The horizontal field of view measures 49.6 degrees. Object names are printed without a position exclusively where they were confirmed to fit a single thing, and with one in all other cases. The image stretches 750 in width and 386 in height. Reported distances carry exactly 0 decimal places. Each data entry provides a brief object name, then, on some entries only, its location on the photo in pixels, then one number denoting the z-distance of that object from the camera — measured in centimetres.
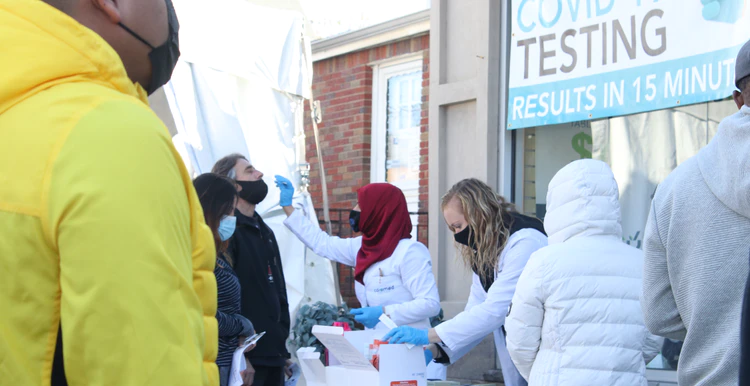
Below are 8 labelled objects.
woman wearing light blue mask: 370
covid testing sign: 498
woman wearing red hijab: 505
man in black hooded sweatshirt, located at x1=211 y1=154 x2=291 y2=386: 447
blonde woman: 439
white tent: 638
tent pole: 706
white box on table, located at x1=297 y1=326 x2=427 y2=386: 414
